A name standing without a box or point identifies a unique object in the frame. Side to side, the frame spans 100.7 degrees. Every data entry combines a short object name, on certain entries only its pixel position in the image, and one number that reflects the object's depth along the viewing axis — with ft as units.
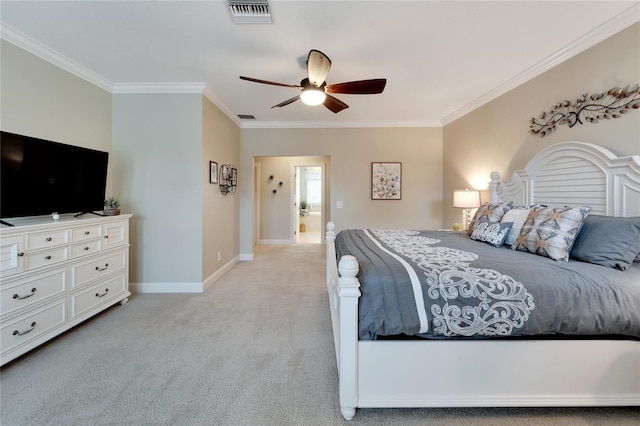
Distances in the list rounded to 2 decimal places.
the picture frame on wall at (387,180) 15.65
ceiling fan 6.97
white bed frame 4.49
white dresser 5.82
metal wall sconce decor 13.10
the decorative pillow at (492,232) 7.27
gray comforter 4.33
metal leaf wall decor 6.41
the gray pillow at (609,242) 5.04
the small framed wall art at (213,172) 11.61
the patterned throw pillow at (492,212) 8.12
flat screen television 6.25
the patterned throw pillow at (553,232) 5.69
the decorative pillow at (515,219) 7.18
